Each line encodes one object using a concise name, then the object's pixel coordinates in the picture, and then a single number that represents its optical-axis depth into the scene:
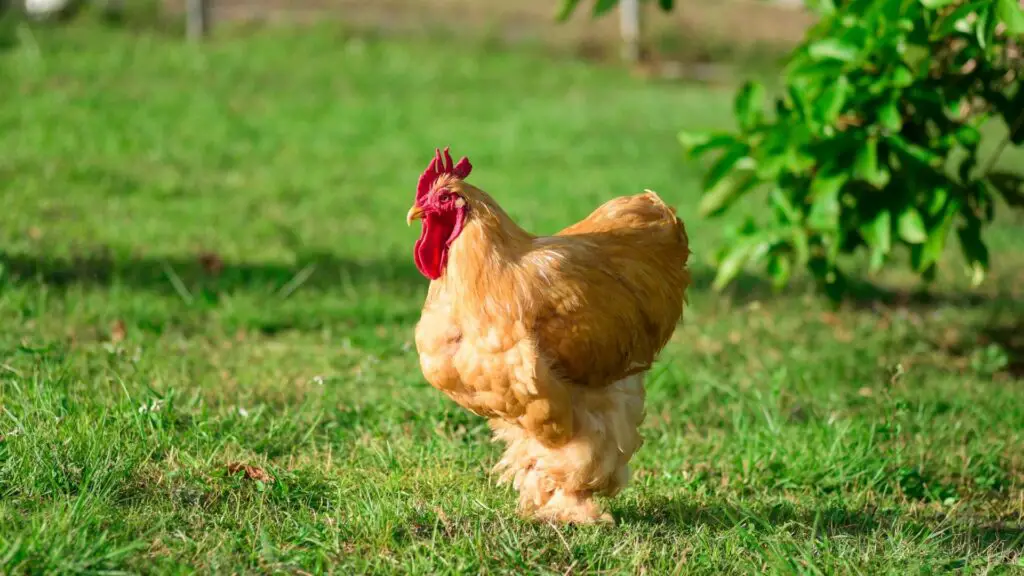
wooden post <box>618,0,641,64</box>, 15.66
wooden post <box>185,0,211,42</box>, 13.62
